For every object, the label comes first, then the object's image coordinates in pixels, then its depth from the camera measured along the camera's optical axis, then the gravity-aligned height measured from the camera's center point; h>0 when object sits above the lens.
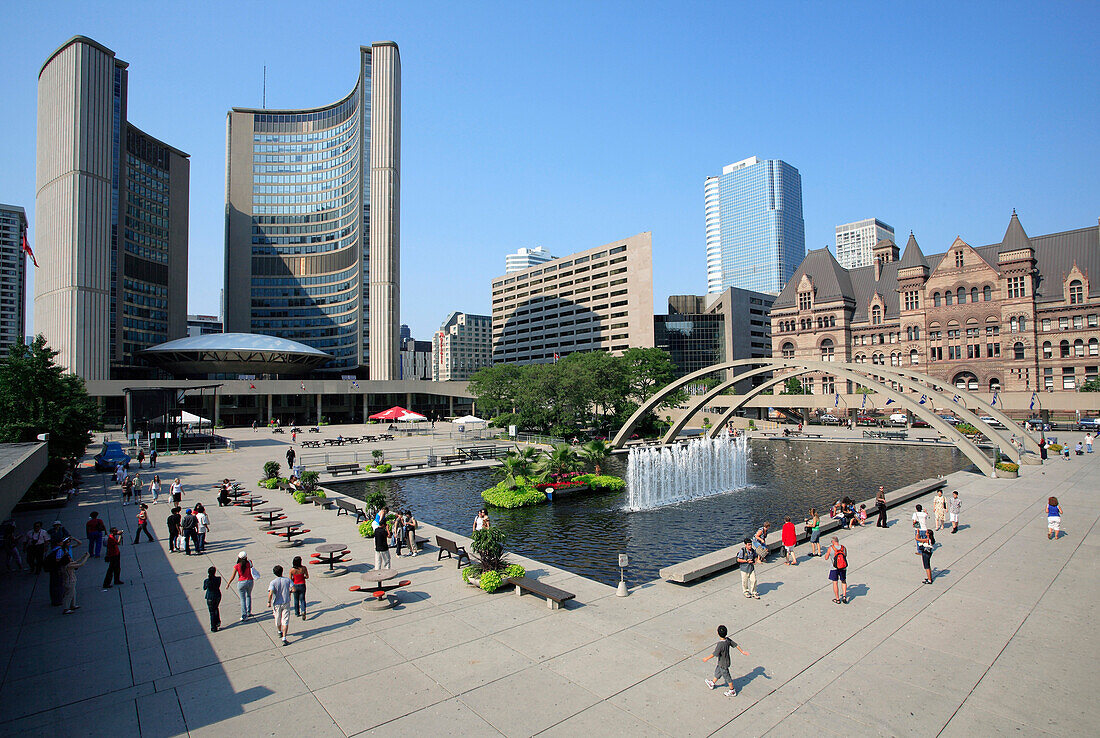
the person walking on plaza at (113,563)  14.68 -4.34
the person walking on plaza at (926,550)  14.28 -4.15
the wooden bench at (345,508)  23.84 -4.88
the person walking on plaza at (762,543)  16.30 -4.52
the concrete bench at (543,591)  12.95 -4.76
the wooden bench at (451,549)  16.48 -4.64
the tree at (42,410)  27.61 -0.66
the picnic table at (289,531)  18.70 -4.76
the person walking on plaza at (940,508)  20.30 -4.41
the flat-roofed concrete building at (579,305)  119.75 +20.68
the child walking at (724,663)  8.89 -4.32
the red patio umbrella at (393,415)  57.53 -2.26
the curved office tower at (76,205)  87.19 +30.11
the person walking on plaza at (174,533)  18.09 -4.40
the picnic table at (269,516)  21.06 -4.88
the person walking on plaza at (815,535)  17.61 -4.63
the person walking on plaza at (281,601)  11.09 -4.12
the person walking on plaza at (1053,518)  18.39 -4.34
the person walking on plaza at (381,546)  15.33 -4.17
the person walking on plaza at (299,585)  12.30 -4.16
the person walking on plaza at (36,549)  16.06 -4.33
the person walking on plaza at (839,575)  12.90 -4.30
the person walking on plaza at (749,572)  13.39 -4.41
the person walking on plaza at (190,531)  17.66 -4.24
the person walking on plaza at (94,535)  17.20 -4.21
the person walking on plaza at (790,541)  16.39 -4.45
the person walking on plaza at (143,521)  18.94 -4.22
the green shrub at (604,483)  31.22 -5.18
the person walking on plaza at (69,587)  13.03 -4.38
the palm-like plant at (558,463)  30.70 -4.08
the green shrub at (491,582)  14.14 -4.77
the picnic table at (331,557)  15.86 -4.76
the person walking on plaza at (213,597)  11.75 -4.19
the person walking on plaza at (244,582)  12.25 -4.06
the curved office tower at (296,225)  143.00 +43.77
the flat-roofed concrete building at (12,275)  177.50 +39.64
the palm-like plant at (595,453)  34.56 -3.91
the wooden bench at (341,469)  35.41 -4.85
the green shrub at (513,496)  27.33 -5.19
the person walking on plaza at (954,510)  19.86 -4.39
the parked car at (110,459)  36.66 -4.09
